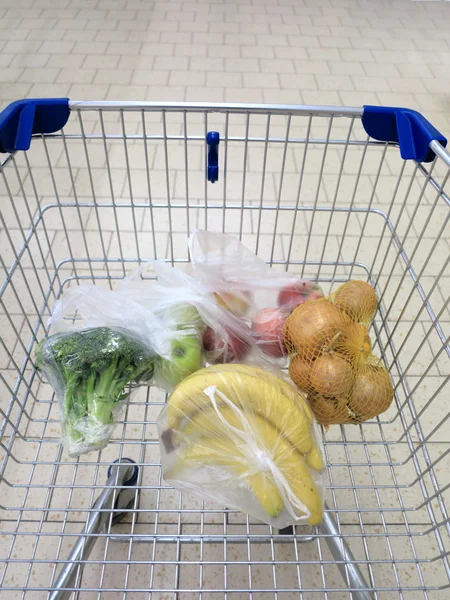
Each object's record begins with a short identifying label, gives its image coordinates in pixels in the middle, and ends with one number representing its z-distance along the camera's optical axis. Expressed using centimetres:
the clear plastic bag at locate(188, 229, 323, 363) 75
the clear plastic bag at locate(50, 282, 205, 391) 70
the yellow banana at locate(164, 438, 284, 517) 55
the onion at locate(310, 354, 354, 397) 63
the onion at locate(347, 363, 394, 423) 66
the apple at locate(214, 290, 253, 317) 78
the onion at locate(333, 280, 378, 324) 71
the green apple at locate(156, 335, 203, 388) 69
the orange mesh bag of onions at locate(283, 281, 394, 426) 64
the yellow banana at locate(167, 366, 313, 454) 58
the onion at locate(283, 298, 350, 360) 66
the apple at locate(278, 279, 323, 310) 79
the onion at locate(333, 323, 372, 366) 66
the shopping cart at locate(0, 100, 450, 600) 66
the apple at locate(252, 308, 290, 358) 74
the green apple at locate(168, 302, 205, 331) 72
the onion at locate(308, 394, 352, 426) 66
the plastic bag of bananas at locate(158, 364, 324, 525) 56
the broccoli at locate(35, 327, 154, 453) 63
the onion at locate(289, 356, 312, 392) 66
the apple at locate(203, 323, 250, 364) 73
